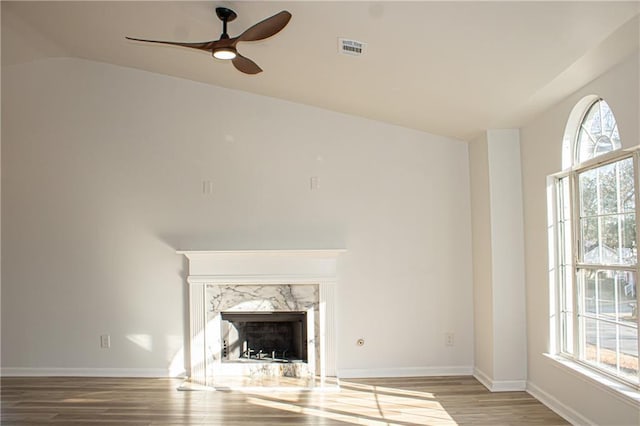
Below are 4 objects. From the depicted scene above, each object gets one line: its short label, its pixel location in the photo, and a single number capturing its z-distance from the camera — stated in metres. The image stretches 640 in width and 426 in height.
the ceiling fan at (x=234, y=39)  2.91
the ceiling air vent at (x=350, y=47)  3.46
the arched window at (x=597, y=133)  3.39
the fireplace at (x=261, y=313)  5.02
